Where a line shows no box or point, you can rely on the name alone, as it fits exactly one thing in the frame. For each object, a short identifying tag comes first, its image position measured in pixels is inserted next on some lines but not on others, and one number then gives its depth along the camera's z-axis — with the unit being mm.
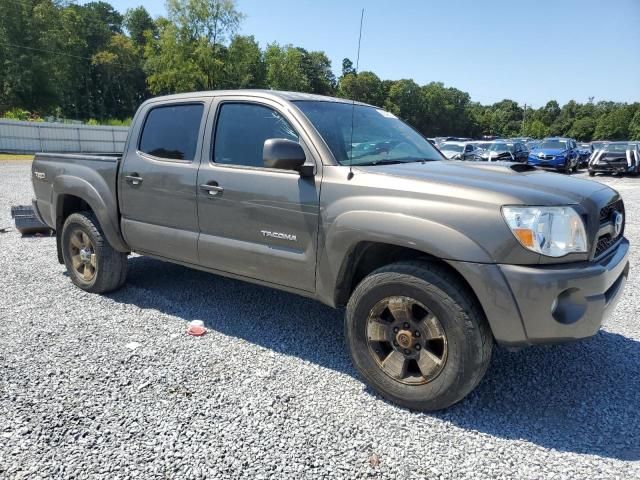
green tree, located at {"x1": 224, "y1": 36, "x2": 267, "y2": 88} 51938
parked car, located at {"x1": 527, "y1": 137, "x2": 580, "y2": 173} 22812
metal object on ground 7363
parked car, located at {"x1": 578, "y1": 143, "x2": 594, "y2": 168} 27053
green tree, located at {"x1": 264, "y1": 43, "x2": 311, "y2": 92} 61219
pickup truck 2627
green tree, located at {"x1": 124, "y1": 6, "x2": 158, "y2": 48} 94875
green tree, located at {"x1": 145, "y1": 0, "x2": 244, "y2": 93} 49250
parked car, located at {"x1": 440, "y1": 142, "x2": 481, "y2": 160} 20484
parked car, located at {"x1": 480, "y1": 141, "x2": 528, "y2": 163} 21125
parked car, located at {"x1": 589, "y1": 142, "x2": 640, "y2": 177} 21359
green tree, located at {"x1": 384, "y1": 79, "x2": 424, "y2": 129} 95475
